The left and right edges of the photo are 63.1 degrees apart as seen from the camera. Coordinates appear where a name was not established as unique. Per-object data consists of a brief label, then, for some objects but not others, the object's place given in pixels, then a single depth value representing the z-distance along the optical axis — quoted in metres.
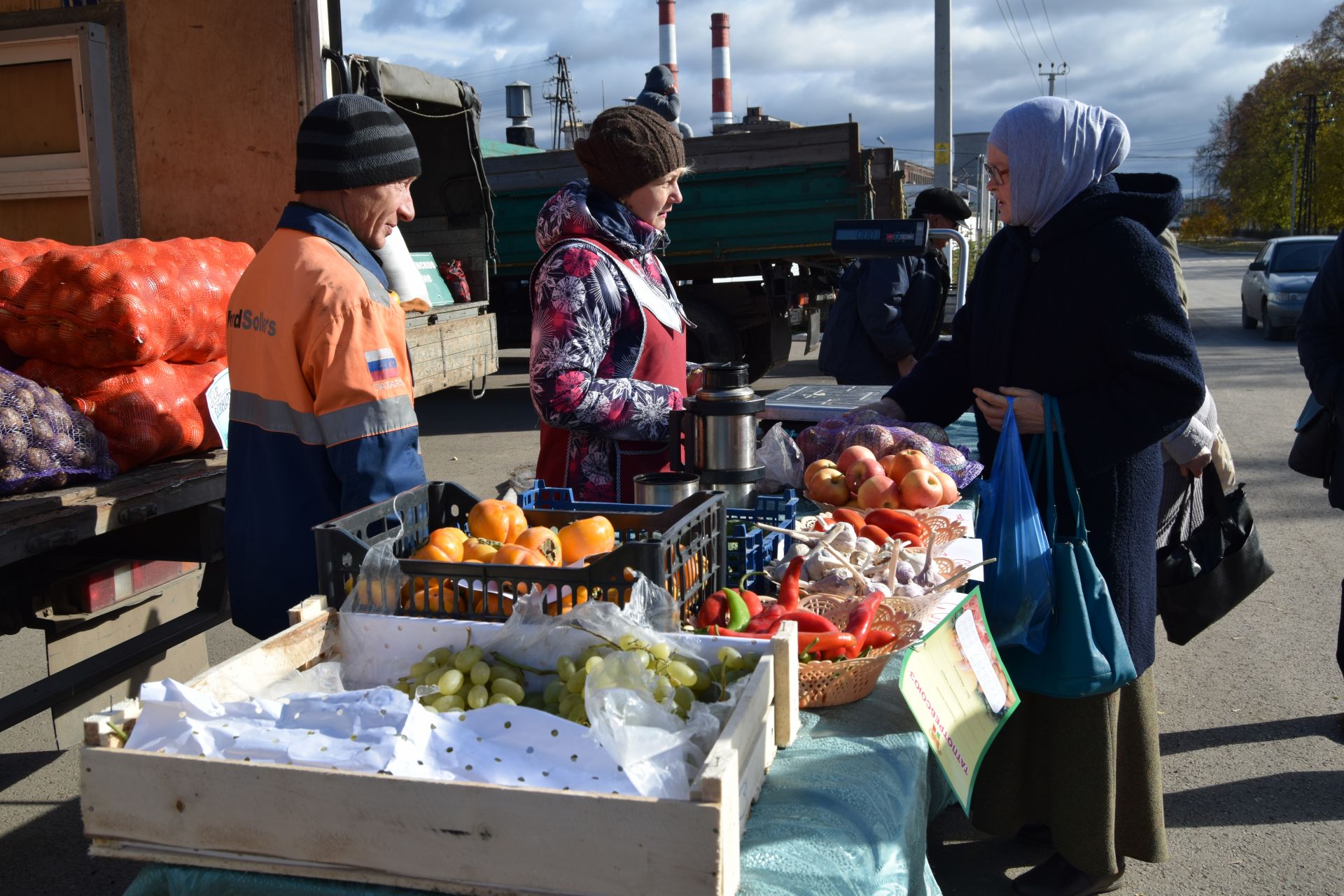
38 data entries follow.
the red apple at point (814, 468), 3.15
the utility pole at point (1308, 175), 50.56
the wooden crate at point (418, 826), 1.26
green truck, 11.16
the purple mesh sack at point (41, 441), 2.88
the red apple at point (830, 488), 3.10
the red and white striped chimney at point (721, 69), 32.44
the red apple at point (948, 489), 3.03
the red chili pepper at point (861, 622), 1.98
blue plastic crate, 2.35
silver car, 16.55
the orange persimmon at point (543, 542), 1.94
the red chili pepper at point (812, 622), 1.97
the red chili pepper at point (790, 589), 2.10
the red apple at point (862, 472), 3.06
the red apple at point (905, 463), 3.05
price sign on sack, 3.49
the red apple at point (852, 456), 3.11
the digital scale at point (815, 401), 4.06
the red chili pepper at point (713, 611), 1.94
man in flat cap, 5.85
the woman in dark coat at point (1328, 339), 3.66
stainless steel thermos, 2.62
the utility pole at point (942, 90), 14.94
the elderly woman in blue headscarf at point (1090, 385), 2.49
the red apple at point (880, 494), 2.98
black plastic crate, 1.74
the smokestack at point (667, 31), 34.34
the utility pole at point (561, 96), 59.09
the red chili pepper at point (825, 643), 1.94
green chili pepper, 1.93
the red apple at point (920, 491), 2.94
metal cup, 2.50
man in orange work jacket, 2.28
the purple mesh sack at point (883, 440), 3.21
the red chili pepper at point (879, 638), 2.04
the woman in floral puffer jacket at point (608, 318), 2.85
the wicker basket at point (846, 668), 1.91
